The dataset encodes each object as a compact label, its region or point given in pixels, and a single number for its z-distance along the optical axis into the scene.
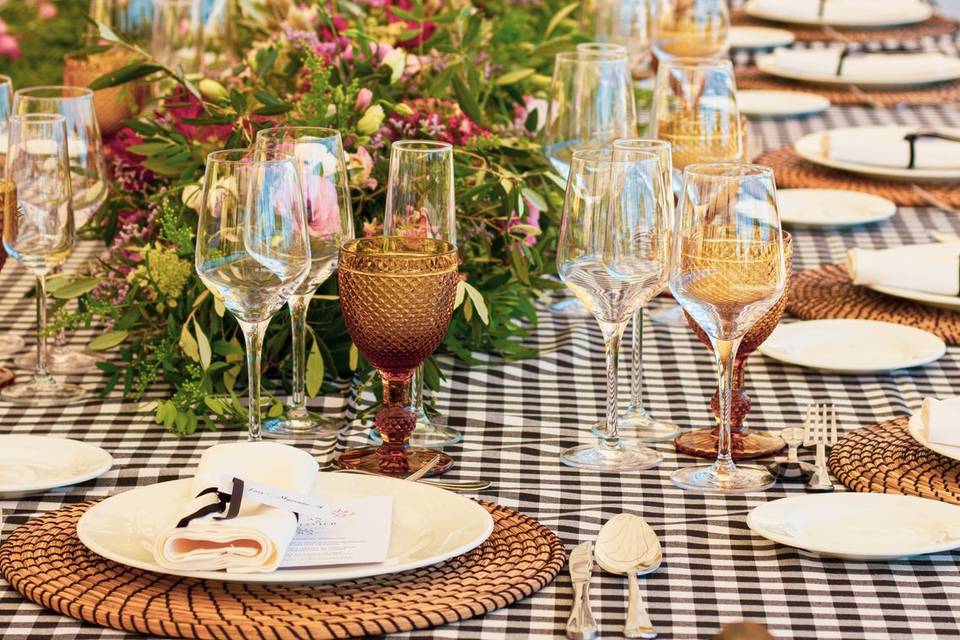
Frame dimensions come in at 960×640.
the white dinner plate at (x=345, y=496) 1.70
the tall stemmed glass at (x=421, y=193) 1.94
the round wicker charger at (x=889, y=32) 3.84
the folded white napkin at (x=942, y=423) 1.90
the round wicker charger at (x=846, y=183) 2.67
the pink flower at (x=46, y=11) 5.52
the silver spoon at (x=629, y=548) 1.75
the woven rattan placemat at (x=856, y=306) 2.26
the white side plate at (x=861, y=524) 1.76
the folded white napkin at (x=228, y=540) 1.69
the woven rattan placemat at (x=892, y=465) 1.87
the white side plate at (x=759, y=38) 3.83
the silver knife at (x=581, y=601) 1.67
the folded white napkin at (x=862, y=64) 3.39
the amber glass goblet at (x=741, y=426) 1.96
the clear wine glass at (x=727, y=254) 1.81
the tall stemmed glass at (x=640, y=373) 1.89
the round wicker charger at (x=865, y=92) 3.27
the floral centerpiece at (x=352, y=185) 2.08
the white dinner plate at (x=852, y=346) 2.14
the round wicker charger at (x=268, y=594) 1.66
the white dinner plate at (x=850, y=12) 3.95
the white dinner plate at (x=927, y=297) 2.28
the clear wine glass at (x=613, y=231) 1.87
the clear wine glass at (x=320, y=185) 1.95
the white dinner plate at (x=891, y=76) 3.36
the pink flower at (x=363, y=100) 2.19
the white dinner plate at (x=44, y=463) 1.86
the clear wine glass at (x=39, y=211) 2.03
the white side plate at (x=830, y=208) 2.56
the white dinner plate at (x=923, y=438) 1.89
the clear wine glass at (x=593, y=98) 2.23
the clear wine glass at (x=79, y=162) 2.15
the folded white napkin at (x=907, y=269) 2.29
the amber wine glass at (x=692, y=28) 2.75
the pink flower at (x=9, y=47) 4.91
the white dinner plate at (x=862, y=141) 2.70
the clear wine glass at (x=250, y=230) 1.83
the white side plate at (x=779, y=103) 3.18
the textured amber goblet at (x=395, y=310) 1.87
